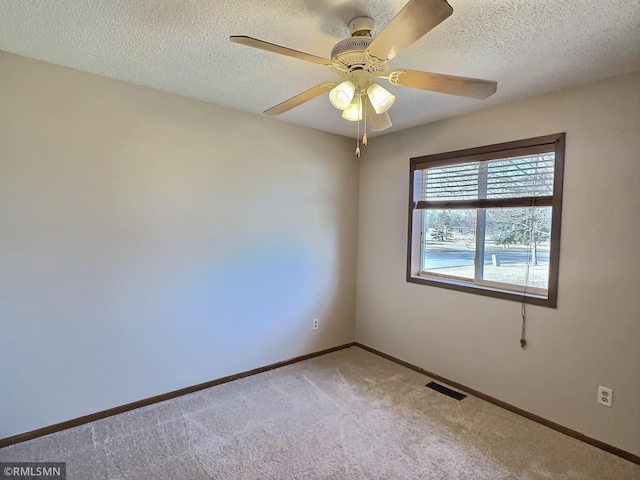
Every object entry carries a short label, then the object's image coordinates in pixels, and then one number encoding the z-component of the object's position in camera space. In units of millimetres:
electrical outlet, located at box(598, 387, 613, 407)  2224
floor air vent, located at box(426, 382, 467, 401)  2867
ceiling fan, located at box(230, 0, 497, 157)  1167
